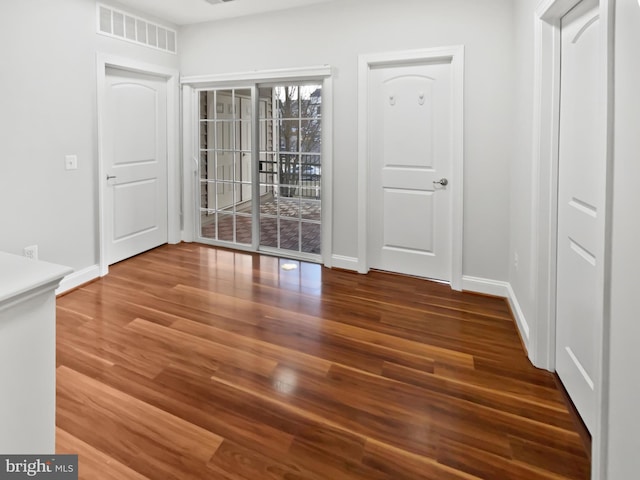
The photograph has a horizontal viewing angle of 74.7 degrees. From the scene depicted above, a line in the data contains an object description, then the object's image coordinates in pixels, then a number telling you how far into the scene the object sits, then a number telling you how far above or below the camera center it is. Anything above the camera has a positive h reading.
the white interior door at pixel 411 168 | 3.68 +0.30
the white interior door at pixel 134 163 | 4.13 +0.40
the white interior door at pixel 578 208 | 1.80 -0.03
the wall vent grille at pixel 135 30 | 3.83 +1.71
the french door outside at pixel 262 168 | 4.37 +0.36
